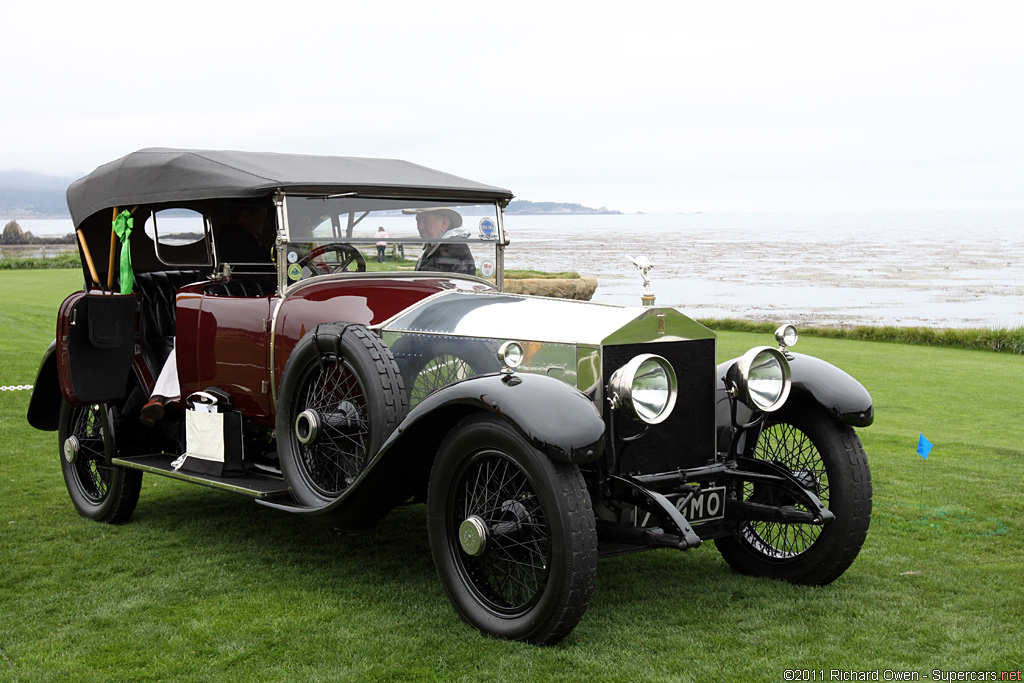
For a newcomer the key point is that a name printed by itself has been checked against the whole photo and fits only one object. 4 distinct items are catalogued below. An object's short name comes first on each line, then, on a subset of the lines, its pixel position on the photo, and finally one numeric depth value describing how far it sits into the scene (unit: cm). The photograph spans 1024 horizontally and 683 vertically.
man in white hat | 600
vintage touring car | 412
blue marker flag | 567
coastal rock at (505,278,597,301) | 2120
